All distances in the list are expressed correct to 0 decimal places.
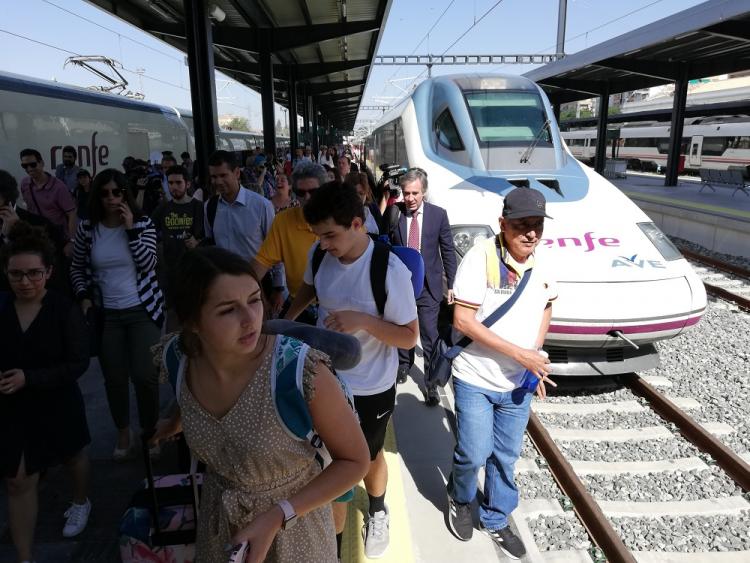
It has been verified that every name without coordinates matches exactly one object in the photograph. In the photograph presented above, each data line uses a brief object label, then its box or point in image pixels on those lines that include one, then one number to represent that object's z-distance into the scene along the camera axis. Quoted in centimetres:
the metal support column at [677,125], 1563
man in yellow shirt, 301
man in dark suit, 417
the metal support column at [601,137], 2020
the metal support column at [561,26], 2917
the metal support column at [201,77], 798
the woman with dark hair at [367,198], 375
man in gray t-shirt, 450
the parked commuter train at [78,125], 978
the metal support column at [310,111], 2801
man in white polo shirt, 247
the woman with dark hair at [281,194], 511
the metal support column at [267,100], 1379
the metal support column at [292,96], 2031
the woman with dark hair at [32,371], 245
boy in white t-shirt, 212
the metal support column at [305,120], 2719
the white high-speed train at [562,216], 411
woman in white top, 323
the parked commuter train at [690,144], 2461
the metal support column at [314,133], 2909
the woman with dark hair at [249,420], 132
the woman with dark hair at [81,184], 692
